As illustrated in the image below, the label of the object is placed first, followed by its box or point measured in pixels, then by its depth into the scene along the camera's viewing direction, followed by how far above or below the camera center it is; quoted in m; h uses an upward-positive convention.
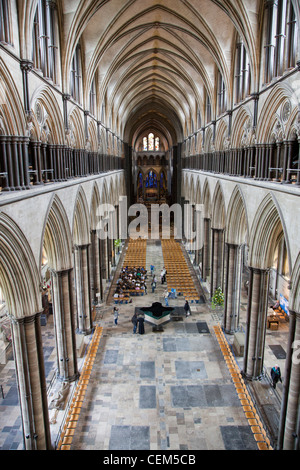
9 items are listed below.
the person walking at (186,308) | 18.52 -7.36
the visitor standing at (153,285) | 22.13 -7.35
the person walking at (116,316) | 17.55 -7.33
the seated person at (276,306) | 18.38 -7.25
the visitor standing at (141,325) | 16.42 -7.31
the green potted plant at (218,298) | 18.81 -6.99
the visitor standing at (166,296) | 19.92 -7.52
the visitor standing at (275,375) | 12.21 -7.18
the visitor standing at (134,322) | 16.64 -7.25
